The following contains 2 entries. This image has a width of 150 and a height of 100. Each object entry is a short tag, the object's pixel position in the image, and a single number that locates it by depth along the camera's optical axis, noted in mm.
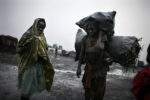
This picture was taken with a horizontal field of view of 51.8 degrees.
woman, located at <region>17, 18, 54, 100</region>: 3229
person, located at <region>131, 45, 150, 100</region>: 1896
